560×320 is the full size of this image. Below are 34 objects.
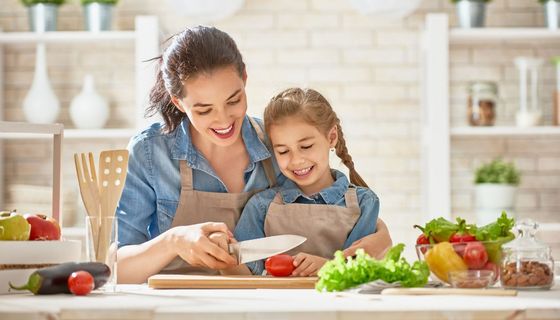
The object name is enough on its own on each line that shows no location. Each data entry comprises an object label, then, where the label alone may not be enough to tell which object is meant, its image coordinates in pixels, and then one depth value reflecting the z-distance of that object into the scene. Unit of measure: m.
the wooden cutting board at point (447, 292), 2.01
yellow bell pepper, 2.22
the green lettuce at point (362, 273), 2.12
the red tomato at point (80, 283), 2.09
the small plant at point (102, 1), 5.35
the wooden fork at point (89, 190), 2.35
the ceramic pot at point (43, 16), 5.40
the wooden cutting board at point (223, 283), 2.34
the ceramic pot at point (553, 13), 5.37
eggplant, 2.09
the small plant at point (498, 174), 5.29
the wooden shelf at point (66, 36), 5.34
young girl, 2.88
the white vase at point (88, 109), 5.41
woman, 2.81
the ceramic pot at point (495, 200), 5.25
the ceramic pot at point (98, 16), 5.36
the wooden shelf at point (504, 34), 5.31
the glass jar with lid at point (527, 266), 2.22
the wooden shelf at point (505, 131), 5.28
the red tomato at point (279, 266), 2.55
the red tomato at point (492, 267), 2.27
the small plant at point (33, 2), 5.38
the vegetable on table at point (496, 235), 2.27
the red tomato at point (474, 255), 2.23
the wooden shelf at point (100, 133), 5.32
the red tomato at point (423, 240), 2.38
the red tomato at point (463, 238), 2.29
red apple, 2.29
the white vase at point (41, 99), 5.36
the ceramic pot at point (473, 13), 5.34
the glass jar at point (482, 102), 5.30
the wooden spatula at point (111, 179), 2.34
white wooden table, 1.79
